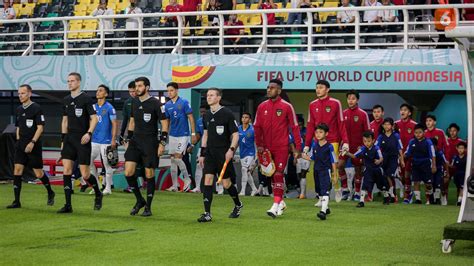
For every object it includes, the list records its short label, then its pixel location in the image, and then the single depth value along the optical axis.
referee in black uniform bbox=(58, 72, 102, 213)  16.17
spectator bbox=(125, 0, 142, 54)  25.62
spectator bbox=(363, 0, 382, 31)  22.73
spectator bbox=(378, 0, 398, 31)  22.50
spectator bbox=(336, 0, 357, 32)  22.96
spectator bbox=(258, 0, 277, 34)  23.84
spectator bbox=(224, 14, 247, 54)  24.13
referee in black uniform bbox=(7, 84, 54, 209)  16.88
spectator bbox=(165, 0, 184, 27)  25.38
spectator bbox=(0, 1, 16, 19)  29.14
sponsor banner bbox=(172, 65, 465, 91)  20.25
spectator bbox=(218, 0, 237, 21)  24.39
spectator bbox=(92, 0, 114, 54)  25.98
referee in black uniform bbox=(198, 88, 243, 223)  15.12
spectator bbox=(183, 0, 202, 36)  25.03
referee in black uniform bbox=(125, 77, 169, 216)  15.70
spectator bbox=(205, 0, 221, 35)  24.45
